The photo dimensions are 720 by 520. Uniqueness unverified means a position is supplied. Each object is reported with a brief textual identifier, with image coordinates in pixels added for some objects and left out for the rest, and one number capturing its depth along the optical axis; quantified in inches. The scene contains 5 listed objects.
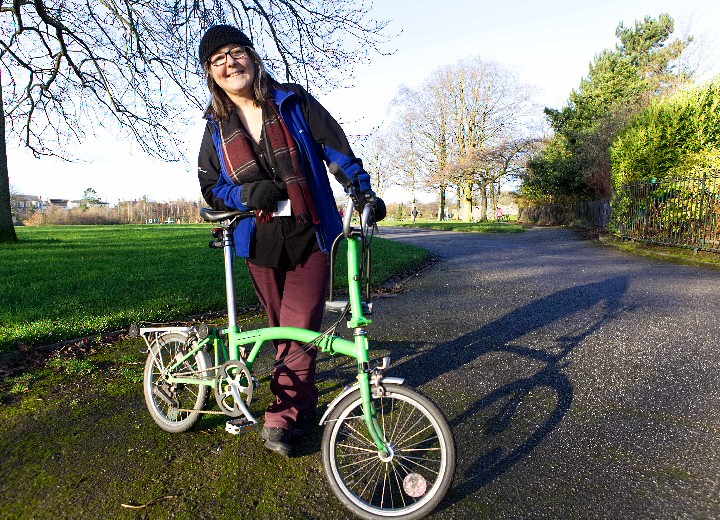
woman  97.1
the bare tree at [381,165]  1690.5
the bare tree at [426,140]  1507.1
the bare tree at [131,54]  357.7
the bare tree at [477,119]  1441.9
